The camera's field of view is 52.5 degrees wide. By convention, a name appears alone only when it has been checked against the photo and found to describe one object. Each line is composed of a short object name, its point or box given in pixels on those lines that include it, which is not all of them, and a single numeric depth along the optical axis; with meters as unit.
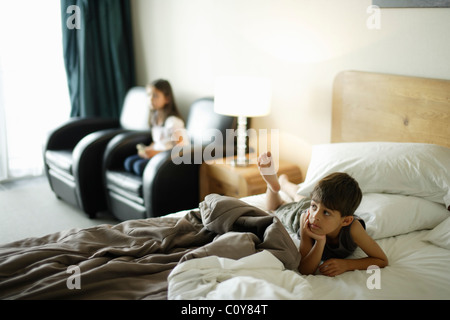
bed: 1.38
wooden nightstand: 2.67
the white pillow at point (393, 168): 1.94
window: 3.89
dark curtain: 4.00
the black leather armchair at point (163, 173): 2.73
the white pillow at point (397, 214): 1.83
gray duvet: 1.38
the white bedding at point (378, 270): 1.33
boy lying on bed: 1.59
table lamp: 2.71
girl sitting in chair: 3.08
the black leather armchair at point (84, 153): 3.19
